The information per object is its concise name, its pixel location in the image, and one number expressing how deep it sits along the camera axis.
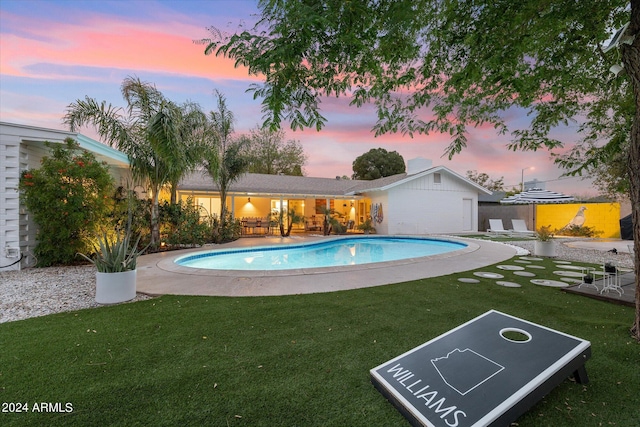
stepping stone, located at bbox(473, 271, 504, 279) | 6.08
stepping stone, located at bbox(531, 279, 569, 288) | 5.41
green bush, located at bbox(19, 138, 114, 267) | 6.89
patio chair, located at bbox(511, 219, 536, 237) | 17.05
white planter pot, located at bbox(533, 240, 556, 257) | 8.71
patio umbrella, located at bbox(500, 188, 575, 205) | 14.93
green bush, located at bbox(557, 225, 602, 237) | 15.45
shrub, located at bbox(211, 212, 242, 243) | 12.98
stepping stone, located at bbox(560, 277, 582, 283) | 5.67
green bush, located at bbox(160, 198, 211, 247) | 10.85
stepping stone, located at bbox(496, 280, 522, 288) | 5.39
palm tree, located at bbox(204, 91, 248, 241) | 11.56
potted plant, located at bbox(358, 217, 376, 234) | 17.28
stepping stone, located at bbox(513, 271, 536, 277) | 6.29
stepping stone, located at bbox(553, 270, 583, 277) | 6.25
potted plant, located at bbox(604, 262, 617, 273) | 4.72
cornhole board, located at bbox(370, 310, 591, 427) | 1.84
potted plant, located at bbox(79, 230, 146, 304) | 4.62
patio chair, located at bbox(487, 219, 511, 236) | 16.98
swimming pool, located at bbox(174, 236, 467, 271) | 9.41
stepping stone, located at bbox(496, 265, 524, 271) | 6.97
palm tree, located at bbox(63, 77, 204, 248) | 8.68
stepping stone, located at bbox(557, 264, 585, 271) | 6.98
